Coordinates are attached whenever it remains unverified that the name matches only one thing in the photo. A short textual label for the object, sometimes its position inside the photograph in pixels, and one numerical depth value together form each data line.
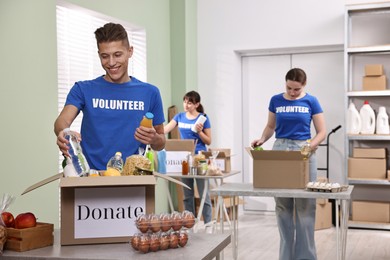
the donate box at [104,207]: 1.81
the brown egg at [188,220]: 1.79
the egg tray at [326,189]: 3.49
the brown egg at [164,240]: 1.75
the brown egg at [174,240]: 1.77
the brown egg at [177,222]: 1.78
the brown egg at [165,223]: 1.76
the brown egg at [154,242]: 1.73
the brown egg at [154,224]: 1.75
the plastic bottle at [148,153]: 2.32
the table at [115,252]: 1.69
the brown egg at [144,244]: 1.71
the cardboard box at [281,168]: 3.60
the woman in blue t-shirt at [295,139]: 3.88
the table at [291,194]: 3.47
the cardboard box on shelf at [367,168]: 5.96
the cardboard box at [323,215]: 5.93
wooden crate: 1.79
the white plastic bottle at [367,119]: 6.06
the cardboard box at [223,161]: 5.48
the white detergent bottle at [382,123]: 6.01
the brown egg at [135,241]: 1.73
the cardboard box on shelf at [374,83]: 6.00
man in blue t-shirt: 2.20
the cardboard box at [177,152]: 5.28
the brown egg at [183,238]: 1.79
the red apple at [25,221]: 1.84
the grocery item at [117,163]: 1.96
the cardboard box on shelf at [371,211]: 5.97
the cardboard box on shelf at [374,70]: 5.99
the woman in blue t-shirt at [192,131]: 5.41
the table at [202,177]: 5.07
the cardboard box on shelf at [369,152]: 5.96
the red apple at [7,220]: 1.88
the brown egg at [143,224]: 1.74
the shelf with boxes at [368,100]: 5.98
